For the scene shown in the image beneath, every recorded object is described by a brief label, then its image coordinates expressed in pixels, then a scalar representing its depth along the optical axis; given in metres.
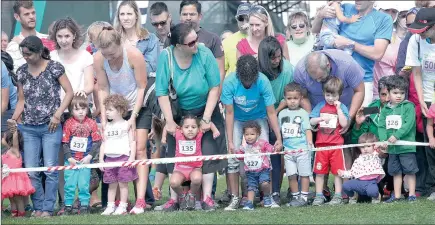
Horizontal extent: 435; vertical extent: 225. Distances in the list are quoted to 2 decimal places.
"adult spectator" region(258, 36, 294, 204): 19.14
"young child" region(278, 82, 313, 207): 19.22
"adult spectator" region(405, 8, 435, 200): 19.58
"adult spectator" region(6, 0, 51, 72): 21.44
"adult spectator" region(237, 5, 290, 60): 19.87
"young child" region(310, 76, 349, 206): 19.11
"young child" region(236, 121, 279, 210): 18.94
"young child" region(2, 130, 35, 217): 18.86
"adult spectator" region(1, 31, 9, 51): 22.49
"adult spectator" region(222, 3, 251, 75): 20.61
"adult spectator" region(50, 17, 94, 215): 19.86
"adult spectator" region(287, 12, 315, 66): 21.97
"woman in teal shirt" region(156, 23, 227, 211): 18.36
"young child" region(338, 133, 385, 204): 18.98
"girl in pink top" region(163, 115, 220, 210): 18.56
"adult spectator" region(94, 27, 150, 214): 18.44
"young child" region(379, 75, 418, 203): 19.44
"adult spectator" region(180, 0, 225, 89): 19.78
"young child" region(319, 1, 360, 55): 20.48
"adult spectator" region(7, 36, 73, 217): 18.86
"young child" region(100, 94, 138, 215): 18.48
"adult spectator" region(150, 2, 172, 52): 20.62
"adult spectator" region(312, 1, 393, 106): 20.36
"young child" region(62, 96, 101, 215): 19.06
